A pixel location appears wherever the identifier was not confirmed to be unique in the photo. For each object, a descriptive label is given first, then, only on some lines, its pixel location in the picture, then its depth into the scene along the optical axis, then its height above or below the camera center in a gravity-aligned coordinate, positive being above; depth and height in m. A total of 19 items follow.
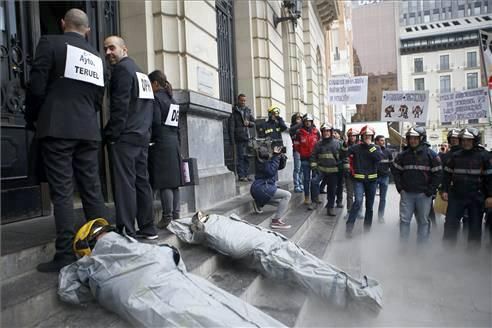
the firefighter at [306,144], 8.09 +0.02
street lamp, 11.73 +4.06
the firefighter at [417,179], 5.78 -0.56
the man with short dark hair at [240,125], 8.61 +0.49
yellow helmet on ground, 2.94 -0.62
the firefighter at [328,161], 7.52 -0.31
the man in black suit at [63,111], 3.02 +0.34
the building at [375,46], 71.69 +17.83
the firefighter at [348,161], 7.76 -0.33
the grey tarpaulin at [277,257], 3.51 -1.05
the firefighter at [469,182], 5.50 -0.60
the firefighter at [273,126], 8.67 +0.44
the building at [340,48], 38.12 +9.47
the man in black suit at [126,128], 3.59 +0.22
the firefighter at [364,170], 6.91 -0.47
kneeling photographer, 5.91 -0.57
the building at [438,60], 57.00 +11.75
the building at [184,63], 4.53 +1.47
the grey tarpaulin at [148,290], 2.43 -0.90
